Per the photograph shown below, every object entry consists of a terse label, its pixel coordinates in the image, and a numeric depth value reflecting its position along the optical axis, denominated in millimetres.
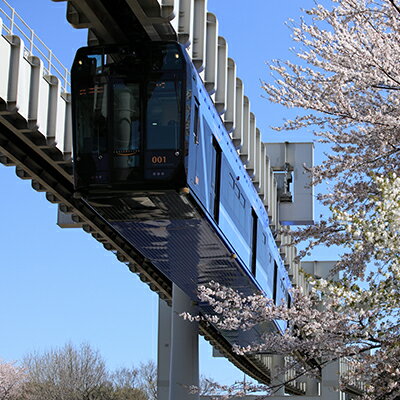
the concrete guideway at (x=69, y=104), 15680
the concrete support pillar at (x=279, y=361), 43884
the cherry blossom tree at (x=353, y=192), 10648
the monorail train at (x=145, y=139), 14438
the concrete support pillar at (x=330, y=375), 38750
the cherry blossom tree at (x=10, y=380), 75188
